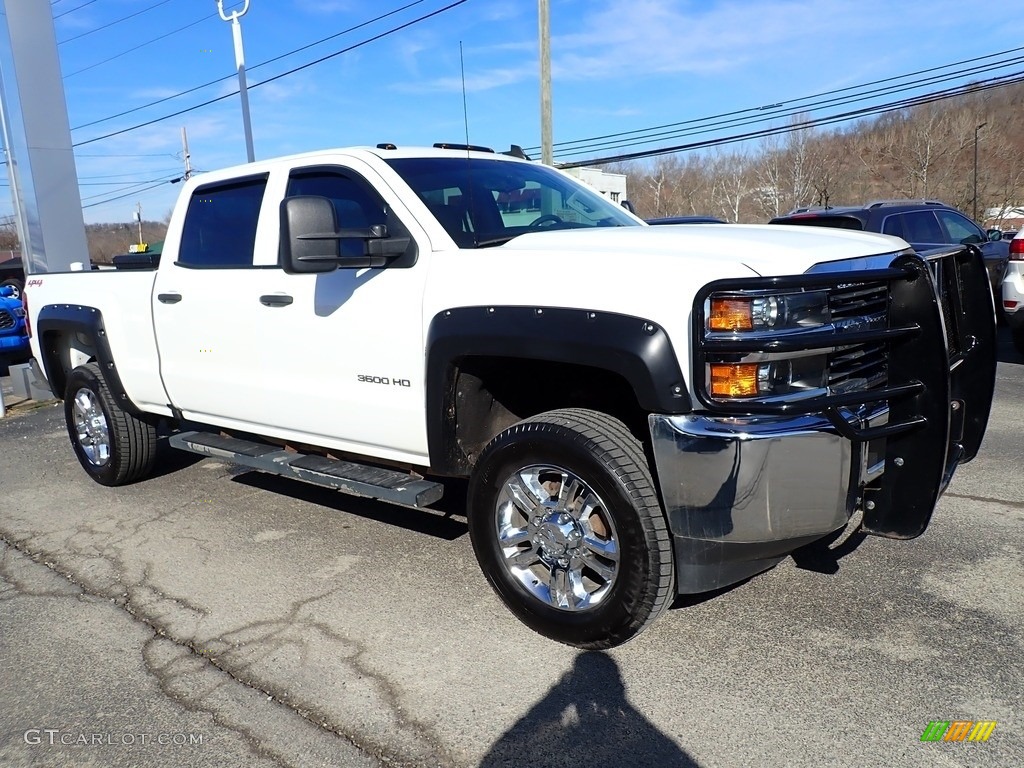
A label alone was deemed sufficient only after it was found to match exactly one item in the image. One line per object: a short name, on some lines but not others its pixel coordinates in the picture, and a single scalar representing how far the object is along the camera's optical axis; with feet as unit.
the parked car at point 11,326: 38.50
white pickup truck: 8.97
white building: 112.27
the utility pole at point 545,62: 53.67
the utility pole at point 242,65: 72.95
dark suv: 31.83
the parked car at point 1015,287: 27.78
